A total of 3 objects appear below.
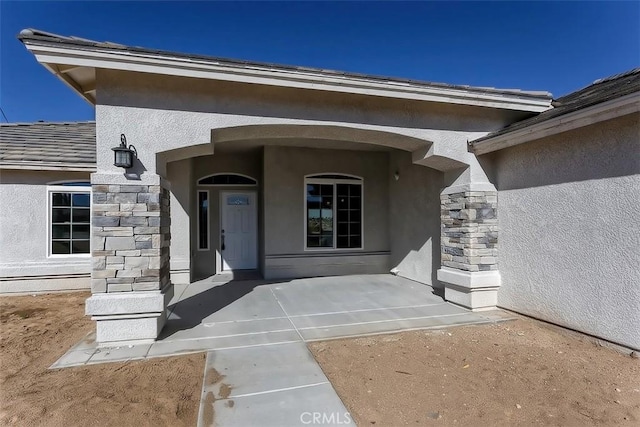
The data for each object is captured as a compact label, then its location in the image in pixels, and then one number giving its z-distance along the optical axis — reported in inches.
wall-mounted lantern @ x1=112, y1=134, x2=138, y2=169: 162.9
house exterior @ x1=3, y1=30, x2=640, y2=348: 159.8
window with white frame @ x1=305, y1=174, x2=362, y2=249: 349.1
